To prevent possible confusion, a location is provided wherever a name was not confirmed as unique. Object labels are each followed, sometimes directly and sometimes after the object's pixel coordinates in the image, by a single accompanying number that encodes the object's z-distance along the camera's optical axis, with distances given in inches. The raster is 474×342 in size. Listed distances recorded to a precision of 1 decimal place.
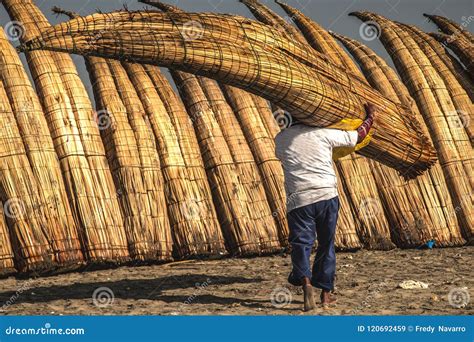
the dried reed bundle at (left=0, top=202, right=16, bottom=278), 569.6
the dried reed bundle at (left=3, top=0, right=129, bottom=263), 595.8
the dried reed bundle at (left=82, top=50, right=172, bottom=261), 615.8
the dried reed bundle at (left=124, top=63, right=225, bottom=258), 630.5
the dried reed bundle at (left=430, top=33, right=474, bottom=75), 828.0
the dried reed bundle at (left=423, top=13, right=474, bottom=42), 870.4
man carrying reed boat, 434.9
